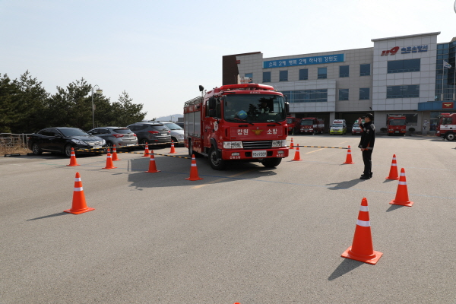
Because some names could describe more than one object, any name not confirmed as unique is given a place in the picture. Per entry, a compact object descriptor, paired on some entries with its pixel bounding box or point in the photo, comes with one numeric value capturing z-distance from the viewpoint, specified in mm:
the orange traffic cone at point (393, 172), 9703
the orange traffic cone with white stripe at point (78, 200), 6419
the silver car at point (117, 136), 19141
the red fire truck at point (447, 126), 31656
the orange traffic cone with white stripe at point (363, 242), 4086
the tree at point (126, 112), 47656
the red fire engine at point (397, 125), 40281
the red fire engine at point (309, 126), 45031
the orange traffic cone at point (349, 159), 13386
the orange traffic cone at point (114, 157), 15125
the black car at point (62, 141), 16852
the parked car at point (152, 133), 21234
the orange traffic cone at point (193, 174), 9570
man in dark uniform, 9836
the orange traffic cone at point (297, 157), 14550
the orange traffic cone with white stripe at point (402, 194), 6738
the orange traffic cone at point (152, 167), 11383
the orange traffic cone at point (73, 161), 13481
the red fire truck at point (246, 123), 10430
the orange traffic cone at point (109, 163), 12484
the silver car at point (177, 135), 23500
